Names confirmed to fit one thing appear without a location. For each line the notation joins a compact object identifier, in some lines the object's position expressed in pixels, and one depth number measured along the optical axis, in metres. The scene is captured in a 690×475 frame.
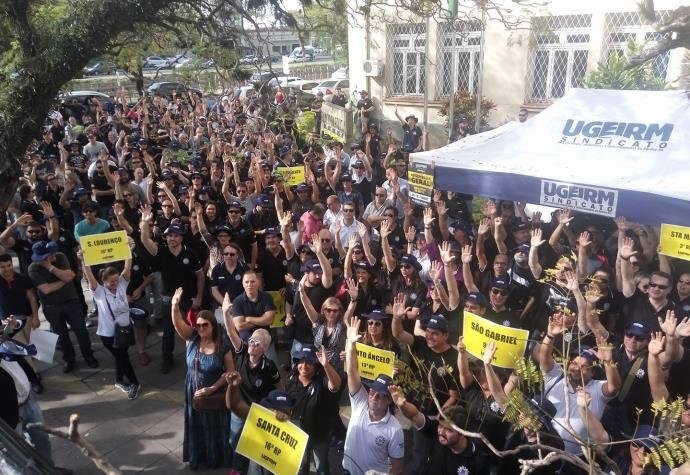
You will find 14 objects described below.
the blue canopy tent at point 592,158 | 4.62
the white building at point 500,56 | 11.49
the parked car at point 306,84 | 27.51
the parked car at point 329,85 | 24.53
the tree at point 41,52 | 4.81
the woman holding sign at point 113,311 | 5.60
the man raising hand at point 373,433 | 3.75
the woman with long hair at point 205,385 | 4.32
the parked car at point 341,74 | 28.88
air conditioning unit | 15.57
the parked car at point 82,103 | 18.53
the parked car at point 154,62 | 28.26
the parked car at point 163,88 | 24.85
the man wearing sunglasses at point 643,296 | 4.63
